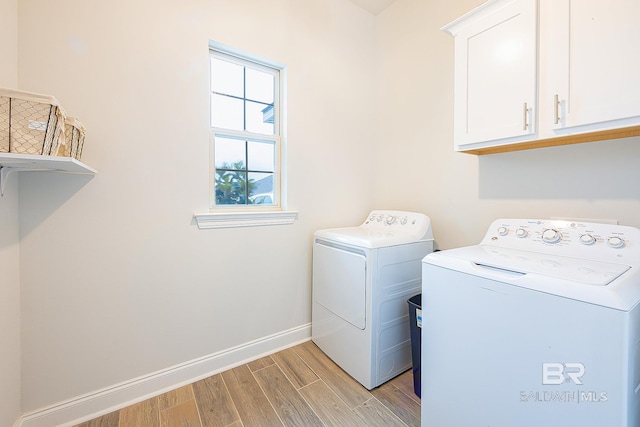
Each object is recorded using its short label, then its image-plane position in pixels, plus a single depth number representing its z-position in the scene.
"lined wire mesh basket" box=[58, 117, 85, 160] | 1.11
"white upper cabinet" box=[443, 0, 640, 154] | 1.03
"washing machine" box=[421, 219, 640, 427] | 0.74
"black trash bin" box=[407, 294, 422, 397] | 1.55
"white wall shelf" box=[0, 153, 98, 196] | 0.93
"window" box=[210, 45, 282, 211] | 1.86
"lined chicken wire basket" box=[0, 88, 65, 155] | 0.93
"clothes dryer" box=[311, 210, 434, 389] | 1.60
